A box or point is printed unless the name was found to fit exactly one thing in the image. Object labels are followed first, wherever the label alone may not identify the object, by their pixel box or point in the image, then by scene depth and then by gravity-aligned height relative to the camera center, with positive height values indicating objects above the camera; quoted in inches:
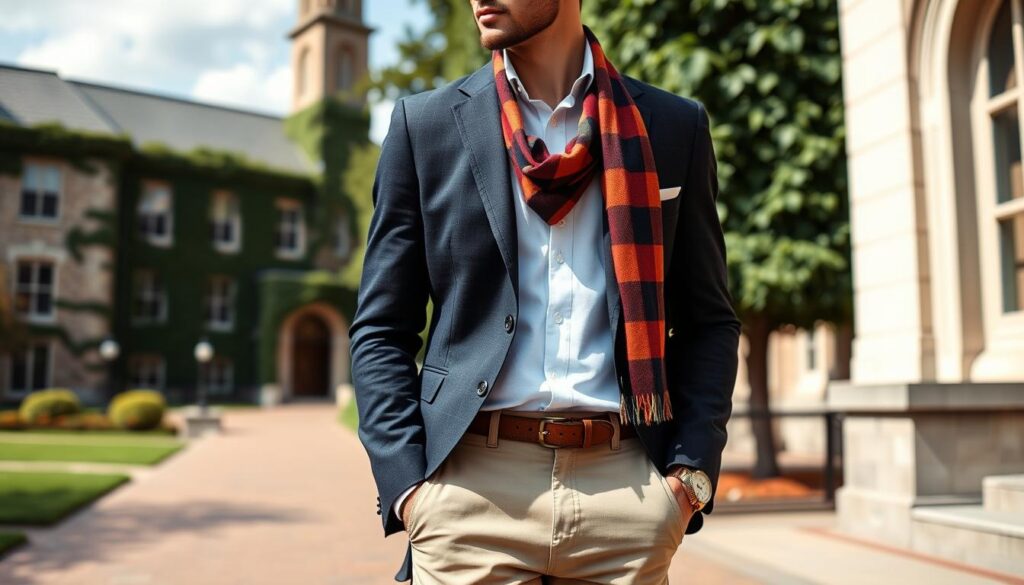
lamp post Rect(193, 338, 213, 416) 906.9 +6.0
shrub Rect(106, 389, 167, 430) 853.2 -51.2
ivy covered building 1210.0 +190.1
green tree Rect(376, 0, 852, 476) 369.7 +101.1
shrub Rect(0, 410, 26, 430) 826.8 -58.6
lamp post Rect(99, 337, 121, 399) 1223.1 -0.6
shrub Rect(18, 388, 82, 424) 854.5 -46.3
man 75.7 +2.9
